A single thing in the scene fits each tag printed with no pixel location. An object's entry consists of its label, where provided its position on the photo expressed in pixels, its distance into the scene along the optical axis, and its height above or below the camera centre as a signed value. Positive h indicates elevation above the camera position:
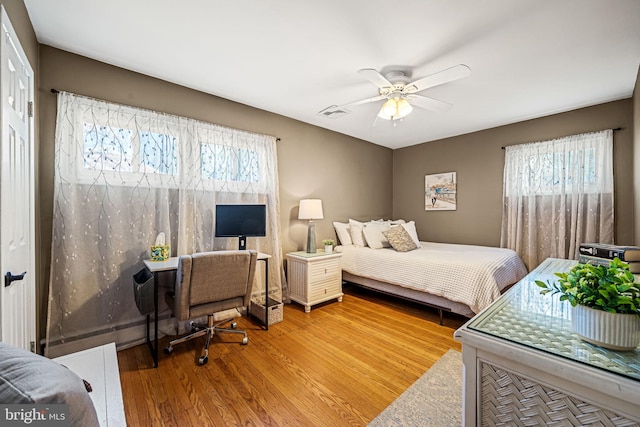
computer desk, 2.06 -0.48
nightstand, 3.24 -0.87
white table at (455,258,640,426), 0.63 -0.44
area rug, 1.54 -1.23
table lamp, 3.49 -0.04
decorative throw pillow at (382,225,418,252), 3.56 -0.40
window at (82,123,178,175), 2.23 +0.54
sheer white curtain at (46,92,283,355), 2.12 +0.07
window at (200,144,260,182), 2.85 +0.53
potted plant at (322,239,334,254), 3.63 -0.50
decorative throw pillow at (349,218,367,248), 4.01 -0.37
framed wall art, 4.49 +0.32
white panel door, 1.29 +0.08
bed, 2.62 -0.70
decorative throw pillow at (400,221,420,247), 3.76 -0.30
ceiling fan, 2.07 +1.05
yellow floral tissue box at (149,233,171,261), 2.41 -0.38
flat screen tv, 2.80 -0.13
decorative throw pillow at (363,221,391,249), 3.82 -0.39
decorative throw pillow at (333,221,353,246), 4.09 -0.36
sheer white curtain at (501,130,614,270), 3.12 +0.18
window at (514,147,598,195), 3.22 +0.49
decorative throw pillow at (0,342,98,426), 0.48 -0.33
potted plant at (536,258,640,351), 0.72 -0.27
